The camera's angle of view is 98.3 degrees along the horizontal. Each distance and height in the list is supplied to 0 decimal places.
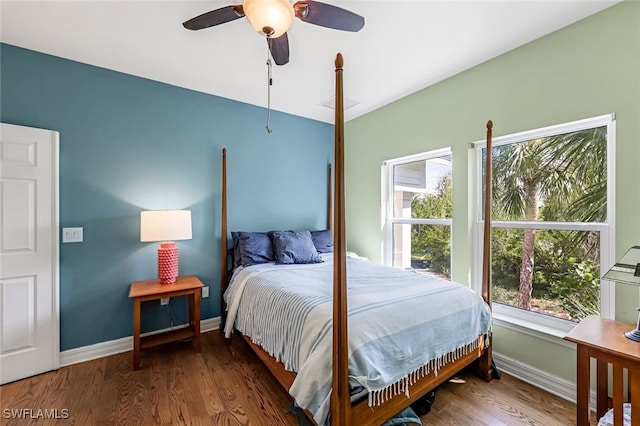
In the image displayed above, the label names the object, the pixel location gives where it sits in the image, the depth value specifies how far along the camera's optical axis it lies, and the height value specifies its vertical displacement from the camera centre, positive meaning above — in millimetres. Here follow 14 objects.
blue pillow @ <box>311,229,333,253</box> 3418 -363
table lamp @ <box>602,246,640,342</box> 1402 -308
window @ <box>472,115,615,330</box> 1864 -62
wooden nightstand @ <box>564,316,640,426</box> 1281 -715
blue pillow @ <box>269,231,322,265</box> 2844 -386
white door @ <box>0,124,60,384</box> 2035 -317
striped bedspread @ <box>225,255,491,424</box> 1347 -675
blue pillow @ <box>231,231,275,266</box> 2812 -381
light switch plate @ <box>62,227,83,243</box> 2305 -203
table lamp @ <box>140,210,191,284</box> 2352 -179
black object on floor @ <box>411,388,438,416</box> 1739 -1229
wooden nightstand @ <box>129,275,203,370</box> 2211 -800
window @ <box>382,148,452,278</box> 2865 +3
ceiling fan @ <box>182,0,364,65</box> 1362 +1021
